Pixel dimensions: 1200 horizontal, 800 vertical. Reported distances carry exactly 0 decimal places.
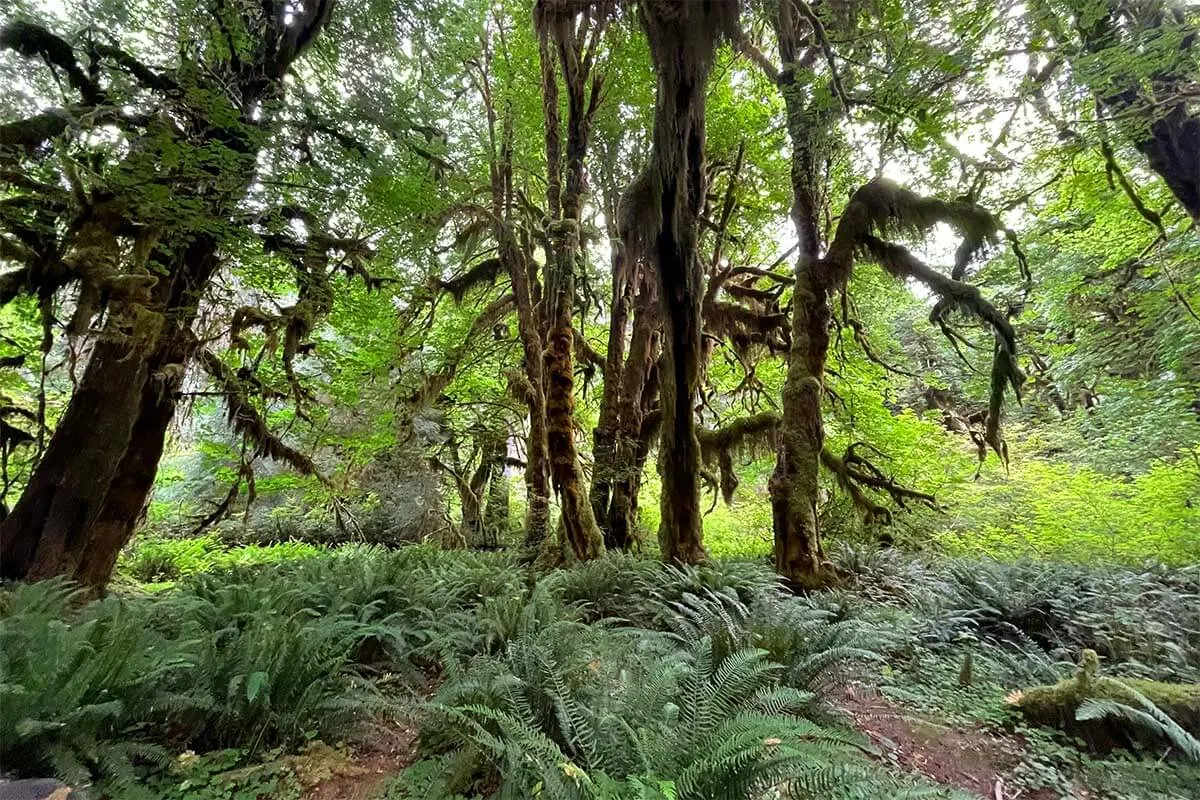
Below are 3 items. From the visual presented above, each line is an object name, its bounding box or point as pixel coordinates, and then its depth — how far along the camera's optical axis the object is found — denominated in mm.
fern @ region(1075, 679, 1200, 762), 2578
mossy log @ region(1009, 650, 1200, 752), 2850
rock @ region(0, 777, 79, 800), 1612
